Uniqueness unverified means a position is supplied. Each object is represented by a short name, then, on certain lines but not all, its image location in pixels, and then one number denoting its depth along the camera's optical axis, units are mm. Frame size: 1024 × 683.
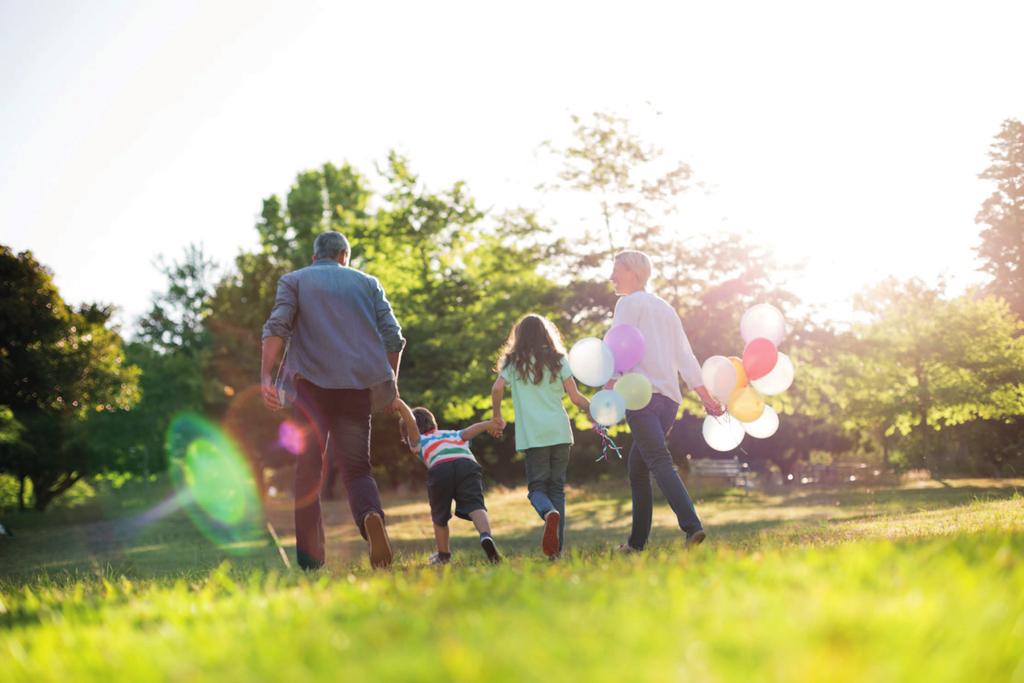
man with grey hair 6656
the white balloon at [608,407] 7422
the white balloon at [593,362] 7582
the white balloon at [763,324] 10133
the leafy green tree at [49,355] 25984
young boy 7852
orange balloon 9469
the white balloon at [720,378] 9188
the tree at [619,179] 24453
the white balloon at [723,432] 9406
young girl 7648
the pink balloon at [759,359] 9562
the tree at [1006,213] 41219
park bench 30181
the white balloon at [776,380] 9586
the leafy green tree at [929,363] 27594
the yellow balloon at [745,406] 9297
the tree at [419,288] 24516
